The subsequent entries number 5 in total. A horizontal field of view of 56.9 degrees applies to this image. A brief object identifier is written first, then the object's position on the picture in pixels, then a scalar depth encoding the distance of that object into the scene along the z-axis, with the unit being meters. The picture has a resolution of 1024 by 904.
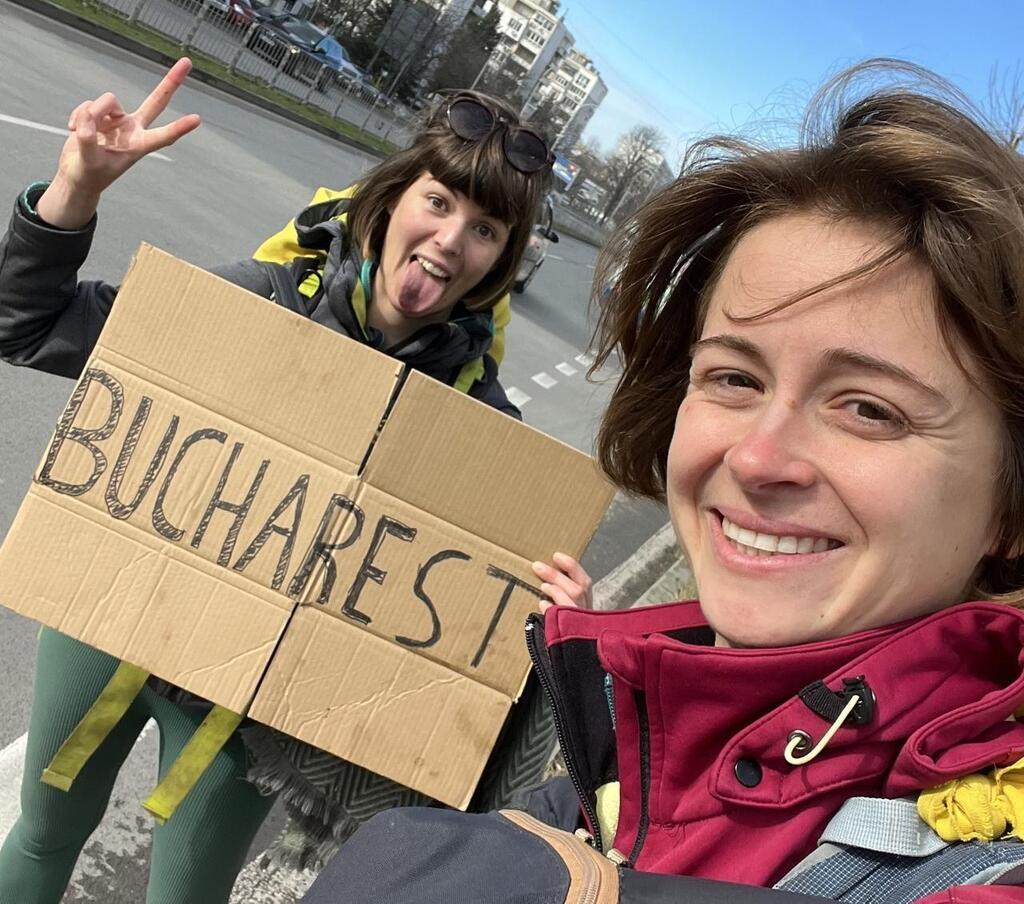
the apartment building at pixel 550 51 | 117.06
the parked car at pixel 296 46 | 23.33
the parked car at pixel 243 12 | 22.73
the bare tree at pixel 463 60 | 47.50
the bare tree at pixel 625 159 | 57.62
